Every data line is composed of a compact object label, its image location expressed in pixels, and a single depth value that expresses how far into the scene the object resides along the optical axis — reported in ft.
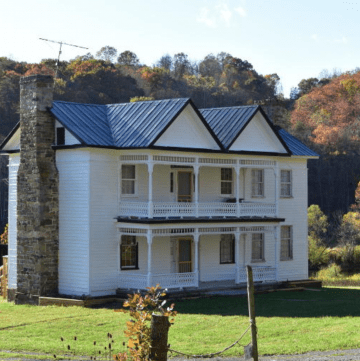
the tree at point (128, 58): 400.26
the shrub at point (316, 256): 178.19
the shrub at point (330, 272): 168.96
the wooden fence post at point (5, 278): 123.44
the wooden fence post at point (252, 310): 47.78
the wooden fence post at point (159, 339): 45.96
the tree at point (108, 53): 408.05
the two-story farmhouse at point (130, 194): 105.40
